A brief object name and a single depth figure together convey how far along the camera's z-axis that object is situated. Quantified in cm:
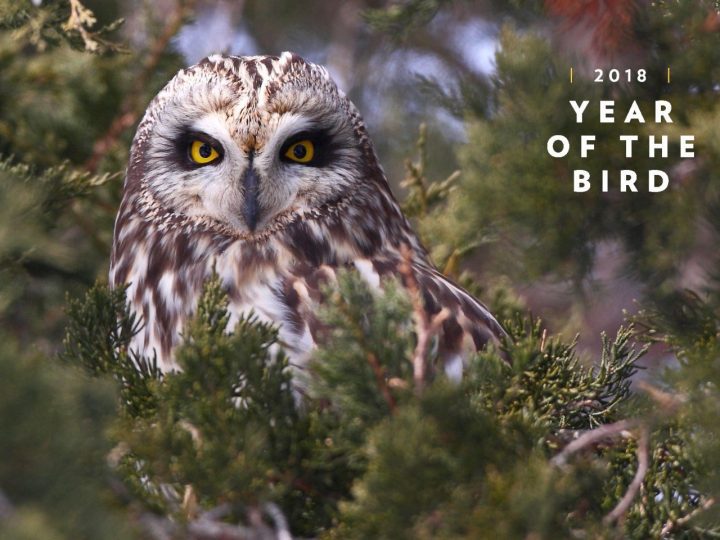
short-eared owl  431
